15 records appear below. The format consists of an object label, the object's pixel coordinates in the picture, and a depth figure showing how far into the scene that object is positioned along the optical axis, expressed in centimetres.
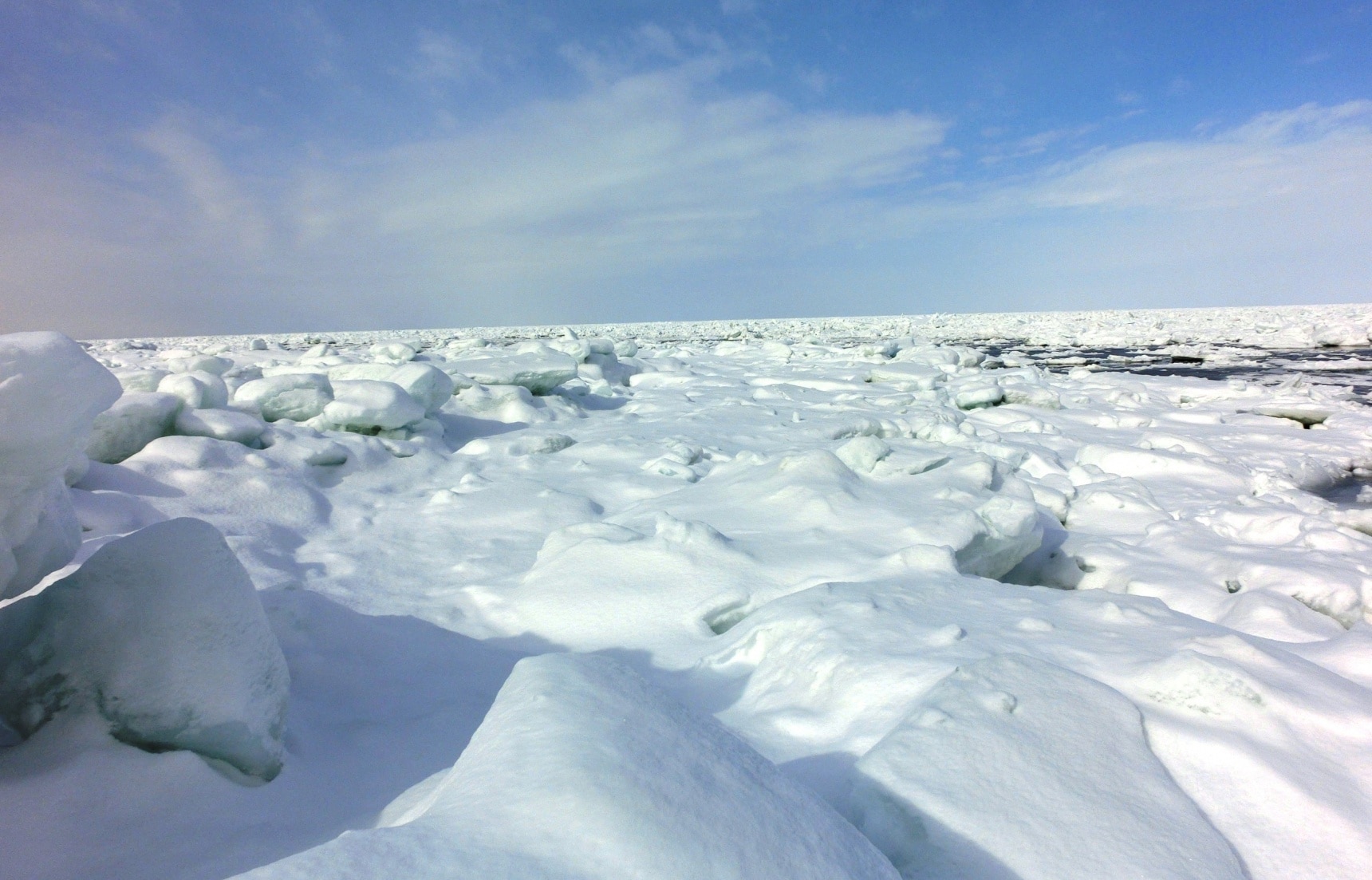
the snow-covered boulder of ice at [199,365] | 675
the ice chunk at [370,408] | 557
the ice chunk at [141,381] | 539
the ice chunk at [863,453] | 441
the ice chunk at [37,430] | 162
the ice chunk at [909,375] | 1009
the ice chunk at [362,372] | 689
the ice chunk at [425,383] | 624
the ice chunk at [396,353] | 962
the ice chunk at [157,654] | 181
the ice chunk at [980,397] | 826
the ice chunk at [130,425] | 434
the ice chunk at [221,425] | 480
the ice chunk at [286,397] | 576
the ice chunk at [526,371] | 787
